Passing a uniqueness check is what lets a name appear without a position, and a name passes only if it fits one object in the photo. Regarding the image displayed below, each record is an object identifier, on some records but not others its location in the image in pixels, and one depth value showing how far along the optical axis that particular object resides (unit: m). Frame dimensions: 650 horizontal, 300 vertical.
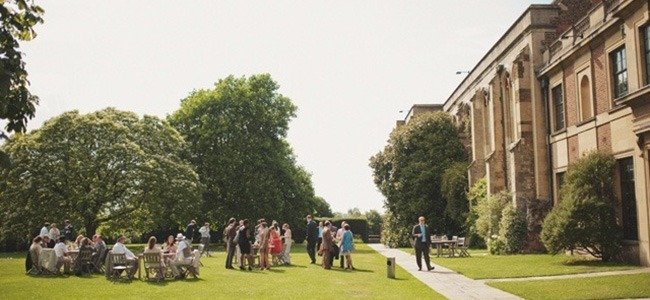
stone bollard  18.72
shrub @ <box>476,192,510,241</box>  30.20
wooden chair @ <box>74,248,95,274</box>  20.73
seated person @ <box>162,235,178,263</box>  20.23
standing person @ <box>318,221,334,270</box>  22.72
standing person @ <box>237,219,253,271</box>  22.78
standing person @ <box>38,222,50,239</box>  26.77
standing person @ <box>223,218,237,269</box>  23.48
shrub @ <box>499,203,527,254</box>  27.67
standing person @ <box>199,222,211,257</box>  31.09
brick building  19.23
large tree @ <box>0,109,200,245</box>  39.00
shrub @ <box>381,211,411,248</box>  42.75
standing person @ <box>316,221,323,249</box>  29.12
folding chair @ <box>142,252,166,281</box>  18.73
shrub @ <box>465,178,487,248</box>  35.12
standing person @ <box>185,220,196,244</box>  29.73
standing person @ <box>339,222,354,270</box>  22.62
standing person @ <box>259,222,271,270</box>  22.97
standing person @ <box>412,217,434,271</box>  21.48
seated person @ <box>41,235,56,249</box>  22.86
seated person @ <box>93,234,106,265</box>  21.48
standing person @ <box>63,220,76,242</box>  29.27
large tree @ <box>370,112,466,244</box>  41.47
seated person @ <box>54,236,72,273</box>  20.91
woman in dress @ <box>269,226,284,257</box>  24.72
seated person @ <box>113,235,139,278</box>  19.66
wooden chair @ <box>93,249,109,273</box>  21.48
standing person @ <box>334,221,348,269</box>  22.94
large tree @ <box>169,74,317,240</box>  46.47
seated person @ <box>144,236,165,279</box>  18.80
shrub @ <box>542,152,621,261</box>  20.41
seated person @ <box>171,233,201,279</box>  19.39
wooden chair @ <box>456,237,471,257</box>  28.29
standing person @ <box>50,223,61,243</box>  27.41
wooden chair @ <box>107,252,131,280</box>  19.38
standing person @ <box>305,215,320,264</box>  25.86
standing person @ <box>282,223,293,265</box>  25.48
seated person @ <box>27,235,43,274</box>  21.03
